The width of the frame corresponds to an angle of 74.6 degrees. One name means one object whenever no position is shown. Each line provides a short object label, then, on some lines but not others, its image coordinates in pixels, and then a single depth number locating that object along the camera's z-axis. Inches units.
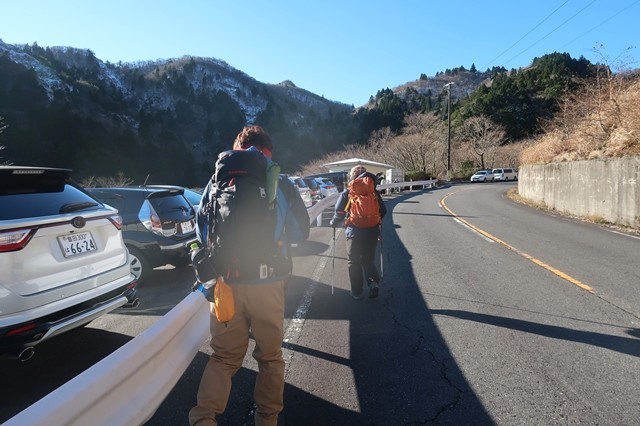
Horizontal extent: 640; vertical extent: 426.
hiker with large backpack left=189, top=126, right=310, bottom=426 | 100.8
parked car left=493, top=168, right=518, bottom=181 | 2091.5
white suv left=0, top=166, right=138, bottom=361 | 126.7
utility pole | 1976.4
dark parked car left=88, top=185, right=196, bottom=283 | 251.3
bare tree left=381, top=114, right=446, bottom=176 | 2374.5
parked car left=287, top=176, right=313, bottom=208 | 629.0
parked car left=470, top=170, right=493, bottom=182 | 2082.9
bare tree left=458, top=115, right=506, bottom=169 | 2549.2
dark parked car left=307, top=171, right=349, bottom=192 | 997.2
